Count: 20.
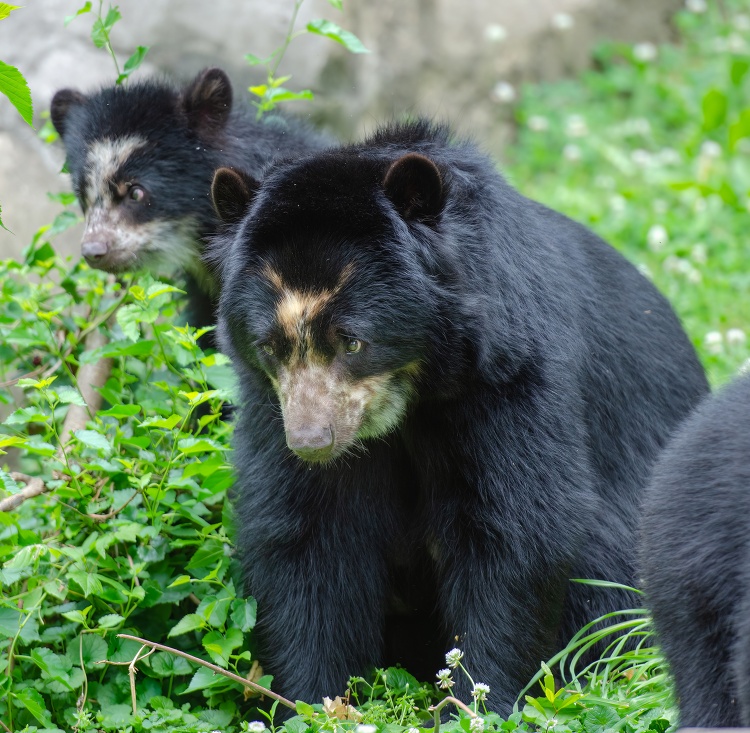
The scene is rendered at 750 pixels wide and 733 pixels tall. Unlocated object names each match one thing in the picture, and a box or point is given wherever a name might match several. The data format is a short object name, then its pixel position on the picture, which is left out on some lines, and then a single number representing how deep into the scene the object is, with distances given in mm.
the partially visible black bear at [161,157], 12336
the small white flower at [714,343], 12930
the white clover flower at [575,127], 20844
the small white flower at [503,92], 20922
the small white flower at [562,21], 21328
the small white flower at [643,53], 22266
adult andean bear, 7695
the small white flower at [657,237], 16844
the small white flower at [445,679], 6598
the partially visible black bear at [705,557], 5965
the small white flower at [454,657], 7037
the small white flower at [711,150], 19594
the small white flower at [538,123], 21016
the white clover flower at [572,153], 20375
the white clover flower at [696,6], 23359
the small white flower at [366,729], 6227
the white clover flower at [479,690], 6803
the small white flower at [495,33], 20609
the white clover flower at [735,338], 13227
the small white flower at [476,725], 6375
